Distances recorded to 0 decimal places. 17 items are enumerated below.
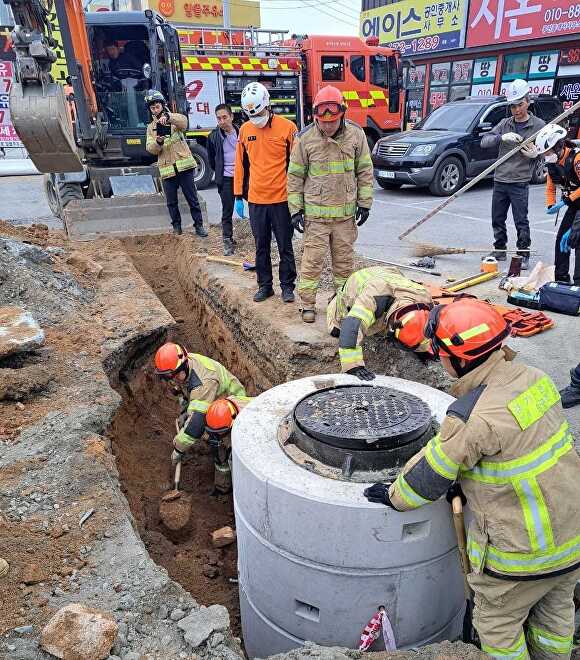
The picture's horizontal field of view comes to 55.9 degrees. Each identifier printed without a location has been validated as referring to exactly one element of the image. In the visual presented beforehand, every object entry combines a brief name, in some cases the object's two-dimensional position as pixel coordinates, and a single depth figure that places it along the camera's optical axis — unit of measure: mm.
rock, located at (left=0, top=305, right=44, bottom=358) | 4430
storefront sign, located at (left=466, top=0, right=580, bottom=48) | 17406
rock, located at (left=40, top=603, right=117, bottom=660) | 2117
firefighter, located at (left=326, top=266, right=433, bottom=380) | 3508
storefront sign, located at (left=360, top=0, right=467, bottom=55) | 21297
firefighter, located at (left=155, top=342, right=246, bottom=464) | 4219
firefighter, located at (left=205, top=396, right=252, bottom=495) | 4039
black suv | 12164
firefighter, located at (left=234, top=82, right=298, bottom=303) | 5113
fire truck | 13961
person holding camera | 7715
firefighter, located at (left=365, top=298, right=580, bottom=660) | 2033
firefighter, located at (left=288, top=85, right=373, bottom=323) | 4672
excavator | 8602
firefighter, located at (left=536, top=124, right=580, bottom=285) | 5684
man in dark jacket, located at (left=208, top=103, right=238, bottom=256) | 7426
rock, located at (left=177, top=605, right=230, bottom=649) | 2309
